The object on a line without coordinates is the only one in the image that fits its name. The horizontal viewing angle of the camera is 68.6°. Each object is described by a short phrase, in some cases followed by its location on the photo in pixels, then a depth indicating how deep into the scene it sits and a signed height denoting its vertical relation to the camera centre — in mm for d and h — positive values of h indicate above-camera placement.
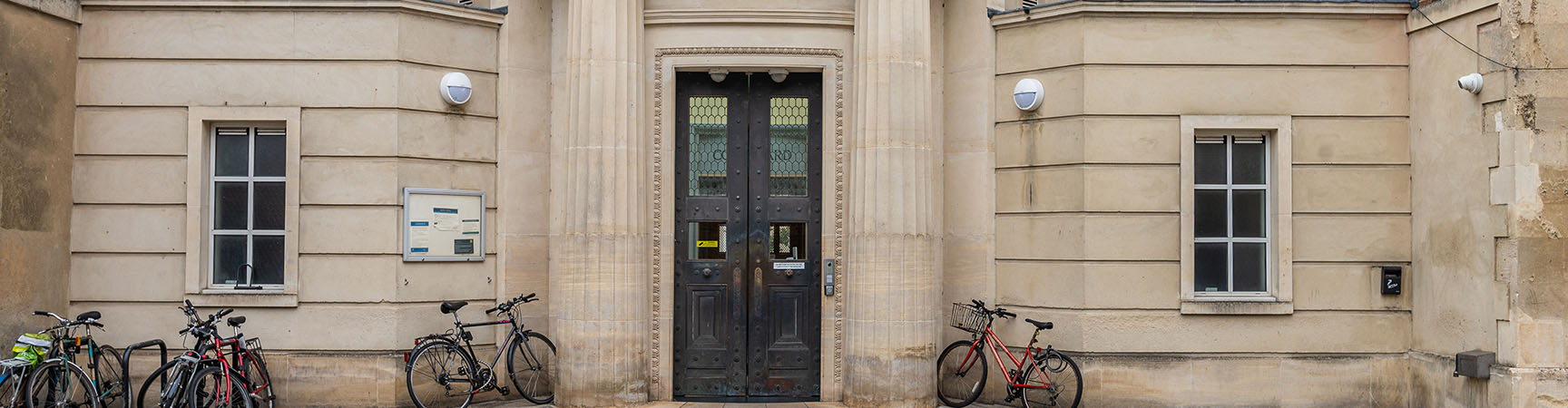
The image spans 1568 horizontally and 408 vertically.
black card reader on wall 10664 -512
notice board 10547 -75
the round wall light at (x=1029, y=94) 10773 +1204
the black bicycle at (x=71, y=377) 9492 -1373
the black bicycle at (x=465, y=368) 10305 -1394
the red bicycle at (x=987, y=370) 10430 -1392
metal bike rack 9641 -1276
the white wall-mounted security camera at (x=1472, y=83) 9656 +1207
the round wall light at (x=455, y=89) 10672 +1198
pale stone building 10438 +231
